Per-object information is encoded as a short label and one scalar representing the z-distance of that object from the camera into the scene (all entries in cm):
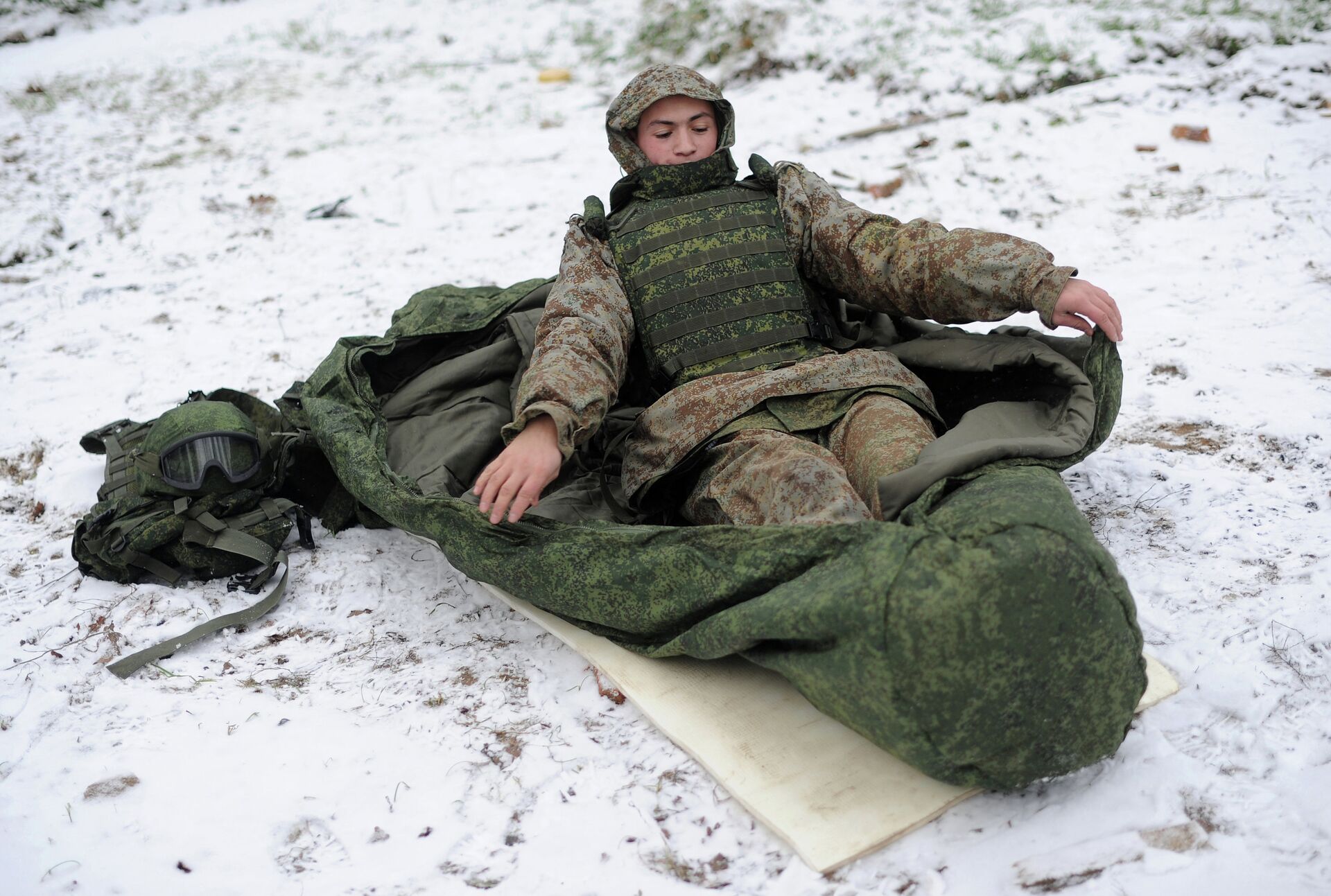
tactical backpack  315
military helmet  323
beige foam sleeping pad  210
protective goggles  322
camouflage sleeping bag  190
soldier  260
